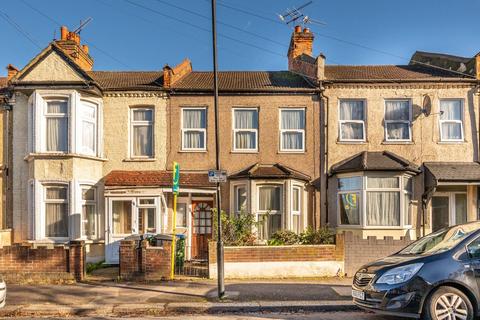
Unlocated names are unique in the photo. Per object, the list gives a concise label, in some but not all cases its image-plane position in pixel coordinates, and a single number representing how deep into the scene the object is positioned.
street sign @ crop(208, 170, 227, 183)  9.95
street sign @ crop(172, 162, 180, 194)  11.39
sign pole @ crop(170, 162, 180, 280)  11.42
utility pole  9.67
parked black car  7.03
